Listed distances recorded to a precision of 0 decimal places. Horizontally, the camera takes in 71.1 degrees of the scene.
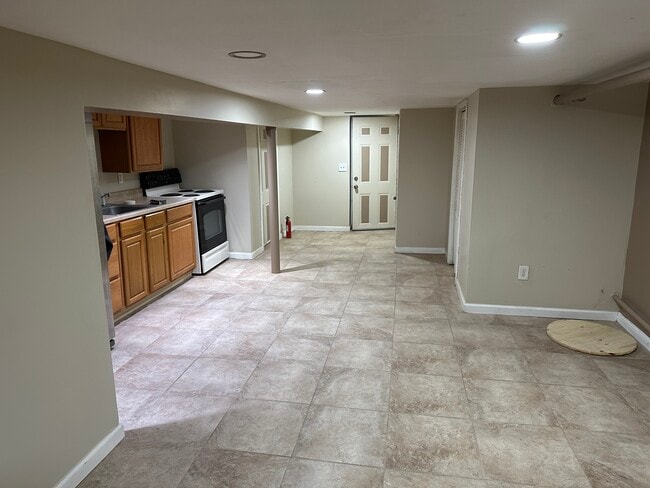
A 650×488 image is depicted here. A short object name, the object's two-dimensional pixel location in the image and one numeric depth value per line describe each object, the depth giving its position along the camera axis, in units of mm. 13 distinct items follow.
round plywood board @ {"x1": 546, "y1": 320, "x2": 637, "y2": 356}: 3379
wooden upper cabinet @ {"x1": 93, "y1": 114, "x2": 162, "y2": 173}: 4457
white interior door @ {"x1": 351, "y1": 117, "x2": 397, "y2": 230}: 7656
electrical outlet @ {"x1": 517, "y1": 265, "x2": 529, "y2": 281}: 4062
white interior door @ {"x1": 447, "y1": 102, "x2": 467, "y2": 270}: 5005
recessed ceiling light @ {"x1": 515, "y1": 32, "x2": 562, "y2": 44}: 1851
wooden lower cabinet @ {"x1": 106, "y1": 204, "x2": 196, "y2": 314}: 3902
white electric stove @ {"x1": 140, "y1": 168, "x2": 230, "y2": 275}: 5234
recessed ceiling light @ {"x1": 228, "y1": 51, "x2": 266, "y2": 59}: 2150
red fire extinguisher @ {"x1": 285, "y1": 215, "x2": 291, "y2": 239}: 7637
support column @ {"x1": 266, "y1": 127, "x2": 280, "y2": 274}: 5168
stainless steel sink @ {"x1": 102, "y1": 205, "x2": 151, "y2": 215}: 4336
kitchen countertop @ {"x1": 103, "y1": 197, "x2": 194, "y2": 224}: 3812
